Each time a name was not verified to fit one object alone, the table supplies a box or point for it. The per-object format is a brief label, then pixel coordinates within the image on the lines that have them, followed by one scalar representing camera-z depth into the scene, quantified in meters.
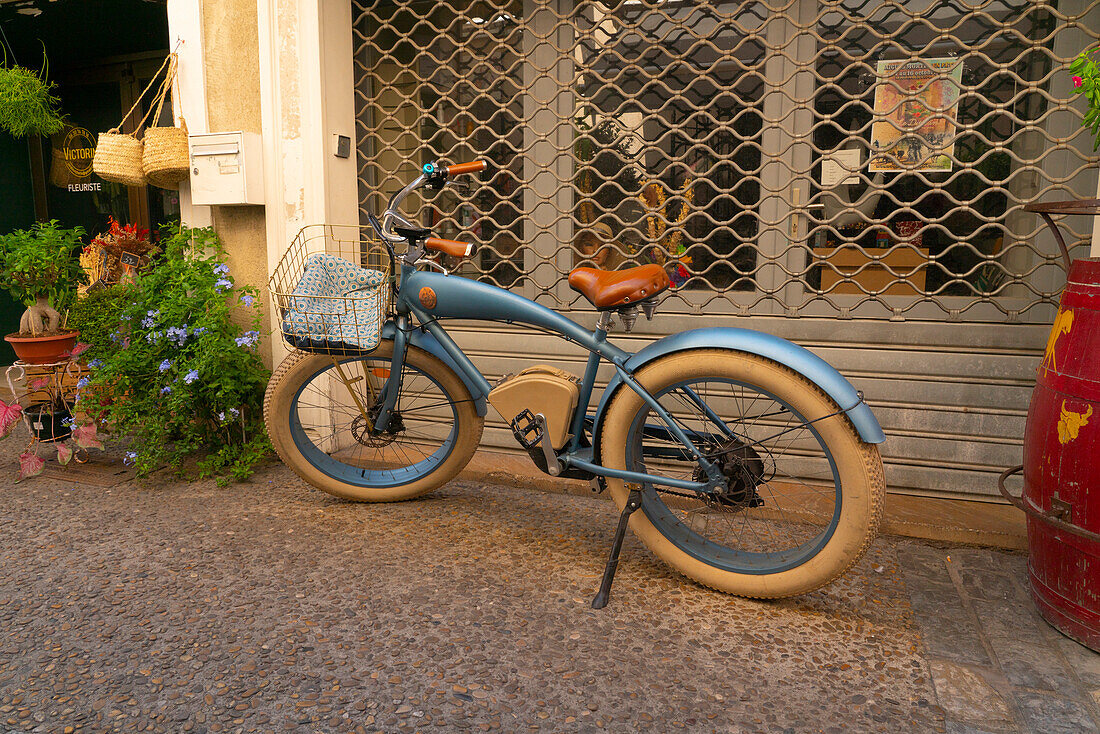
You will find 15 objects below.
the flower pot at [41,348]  4.14
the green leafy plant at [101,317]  3.93
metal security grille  3.40
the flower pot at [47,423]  4.05
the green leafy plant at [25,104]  5.12
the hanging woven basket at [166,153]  4.14
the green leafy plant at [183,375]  3.69
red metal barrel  2.21
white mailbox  3.98
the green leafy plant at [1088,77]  2.39
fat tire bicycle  2.45
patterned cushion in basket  3.09
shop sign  6.73
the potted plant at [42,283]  4.03
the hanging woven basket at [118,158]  4.06
